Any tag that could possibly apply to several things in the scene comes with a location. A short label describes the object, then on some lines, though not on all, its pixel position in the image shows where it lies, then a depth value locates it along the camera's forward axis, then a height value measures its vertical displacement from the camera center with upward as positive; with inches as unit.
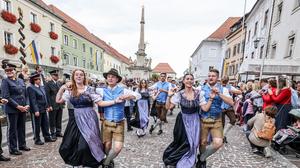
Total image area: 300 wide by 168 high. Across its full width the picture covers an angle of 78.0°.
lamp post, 383.8 +18.6
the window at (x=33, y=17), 726.9 +205.1
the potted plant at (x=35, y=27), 714.2 +161.8
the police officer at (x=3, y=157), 142.6 -70.3
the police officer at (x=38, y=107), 177.3 -37.3
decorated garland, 591.0 +116.7
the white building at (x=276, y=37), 385.4 +103.2
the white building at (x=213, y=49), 1414.9 +193.1
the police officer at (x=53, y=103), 204.1 -37.4
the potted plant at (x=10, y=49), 595.0 +63.0
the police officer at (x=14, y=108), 154.1 -33.5
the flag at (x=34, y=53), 380.0 +32.7
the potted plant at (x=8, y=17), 579.9 +165.5
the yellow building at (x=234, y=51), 907.7 +125.6
